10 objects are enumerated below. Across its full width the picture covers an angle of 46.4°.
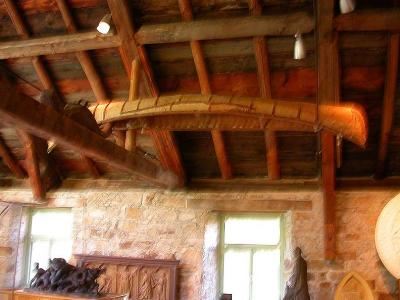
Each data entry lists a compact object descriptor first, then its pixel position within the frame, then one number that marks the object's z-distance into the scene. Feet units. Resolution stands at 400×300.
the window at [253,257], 18.06
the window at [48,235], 21.03
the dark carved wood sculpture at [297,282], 15.84
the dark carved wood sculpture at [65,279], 15.34
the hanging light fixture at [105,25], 13.33
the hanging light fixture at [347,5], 11.79
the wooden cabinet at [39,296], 14.58
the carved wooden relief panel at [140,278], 18.22
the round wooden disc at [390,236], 14.97
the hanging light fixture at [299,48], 12.74
